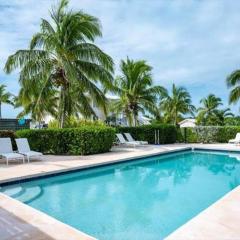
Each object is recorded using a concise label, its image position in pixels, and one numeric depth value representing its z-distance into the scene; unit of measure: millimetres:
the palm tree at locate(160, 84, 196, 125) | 30815
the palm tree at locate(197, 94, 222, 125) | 35210
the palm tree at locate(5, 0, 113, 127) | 12031
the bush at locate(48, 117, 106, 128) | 13580
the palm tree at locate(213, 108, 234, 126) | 35013
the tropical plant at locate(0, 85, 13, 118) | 33540
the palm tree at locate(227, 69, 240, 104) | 18550
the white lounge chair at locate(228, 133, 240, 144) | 15294
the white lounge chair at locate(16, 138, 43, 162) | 9735
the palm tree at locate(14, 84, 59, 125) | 12317
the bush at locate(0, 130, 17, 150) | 11778
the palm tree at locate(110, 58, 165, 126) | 19127
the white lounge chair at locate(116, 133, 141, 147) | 14757
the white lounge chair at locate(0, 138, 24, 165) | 9424
